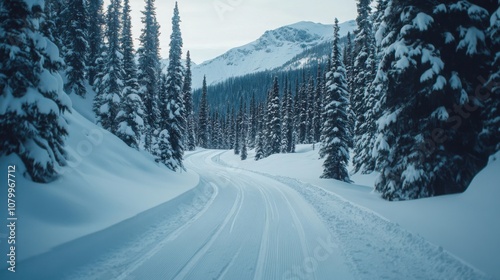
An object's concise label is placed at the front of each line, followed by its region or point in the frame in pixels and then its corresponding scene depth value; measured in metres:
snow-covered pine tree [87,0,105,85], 40.50
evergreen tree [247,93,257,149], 82.12
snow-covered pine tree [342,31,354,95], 41.23
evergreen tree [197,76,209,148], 75.86
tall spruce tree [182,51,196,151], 47.97
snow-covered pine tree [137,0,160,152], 30.22
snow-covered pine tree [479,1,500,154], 8.98
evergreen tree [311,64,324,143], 55.59
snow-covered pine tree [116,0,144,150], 23.66
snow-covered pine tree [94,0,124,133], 27.83
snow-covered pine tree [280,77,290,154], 51.20
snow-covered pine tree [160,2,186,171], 24.44
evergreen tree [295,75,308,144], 63.25
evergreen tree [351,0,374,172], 26.48
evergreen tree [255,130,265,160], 54.41
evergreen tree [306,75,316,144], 63.01
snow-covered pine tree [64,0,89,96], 32.44
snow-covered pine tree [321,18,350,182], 24.03
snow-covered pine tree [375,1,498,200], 9.81
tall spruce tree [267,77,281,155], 50.47
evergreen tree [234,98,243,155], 65.56
